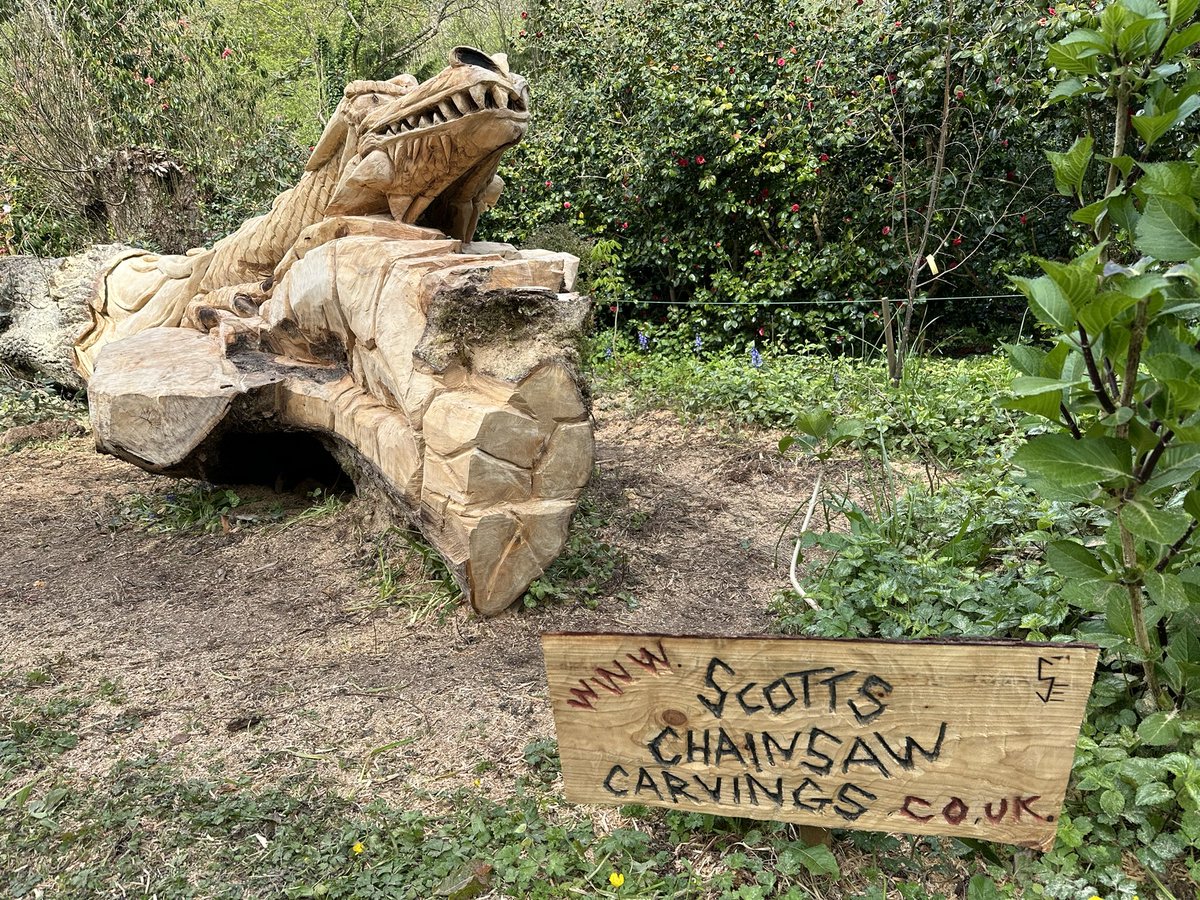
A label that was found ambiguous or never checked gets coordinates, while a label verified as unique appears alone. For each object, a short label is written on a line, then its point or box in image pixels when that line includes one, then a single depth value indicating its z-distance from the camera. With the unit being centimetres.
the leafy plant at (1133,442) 120
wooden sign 127
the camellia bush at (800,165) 570
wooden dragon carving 276
